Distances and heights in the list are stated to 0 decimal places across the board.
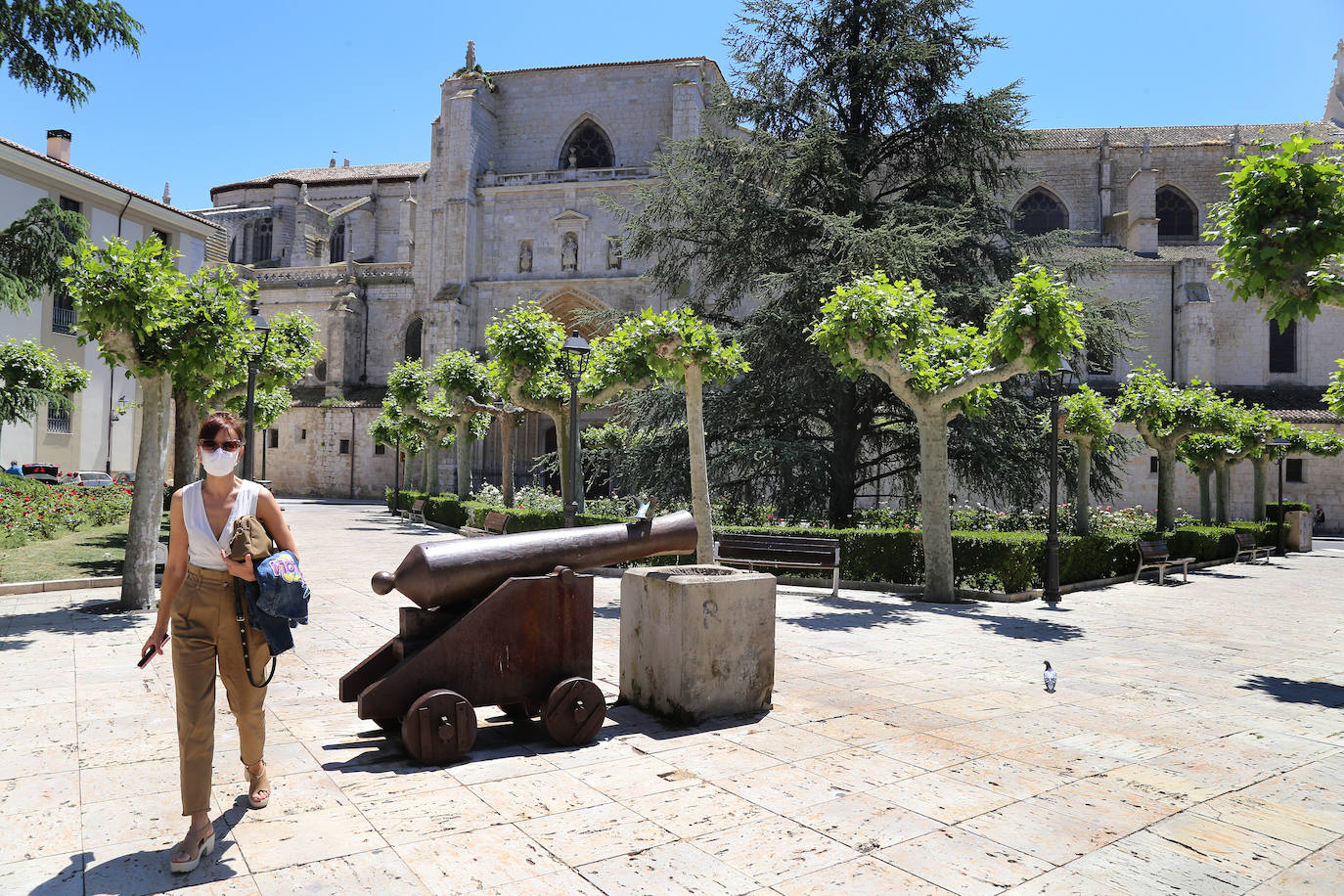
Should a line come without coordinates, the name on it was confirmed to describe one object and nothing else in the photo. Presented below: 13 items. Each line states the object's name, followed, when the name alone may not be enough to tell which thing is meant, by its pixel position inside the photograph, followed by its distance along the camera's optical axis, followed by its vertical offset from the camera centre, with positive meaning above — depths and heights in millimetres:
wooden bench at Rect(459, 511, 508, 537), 15233 -970
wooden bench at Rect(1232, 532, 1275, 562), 19297 -1488
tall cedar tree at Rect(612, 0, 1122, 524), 15164 +5013
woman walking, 3281 -546
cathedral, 32031 +9584
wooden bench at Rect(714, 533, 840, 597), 11287 -1063
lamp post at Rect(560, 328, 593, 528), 11539 +1183
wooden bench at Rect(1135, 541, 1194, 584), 14219 -1317
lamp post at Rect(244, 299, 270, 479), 12234 +1517
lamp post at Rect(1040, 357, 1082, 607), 11492 -1042
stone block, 5031 -1011
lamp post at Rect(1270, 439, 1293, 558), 21122 -1253
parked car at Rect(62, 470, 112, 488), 23875 -388
